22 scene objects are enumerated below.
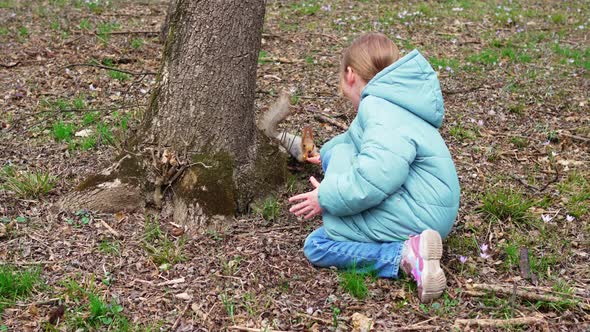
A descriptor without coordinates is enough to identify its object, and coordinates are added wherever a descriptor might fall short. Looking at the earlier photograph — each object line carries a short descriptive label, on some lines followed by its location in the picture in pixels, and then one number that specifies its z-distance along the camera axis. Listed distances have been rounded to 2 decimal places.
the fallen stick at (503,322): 2.82
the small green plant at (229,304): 2.90
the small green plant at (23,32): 7.20
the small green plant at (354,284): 3.05
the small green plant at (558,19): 8.88
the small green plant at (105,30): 6.95
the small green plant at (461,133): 5.05
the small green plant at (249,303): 2.91
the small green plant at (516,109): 5.56
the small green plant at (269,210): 3.76
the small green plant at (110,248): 3.35
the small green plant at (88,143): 4.54
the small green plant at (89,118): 4.96
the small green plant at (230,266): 3.20
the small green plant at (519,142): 4.95
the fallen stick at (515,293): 2.95
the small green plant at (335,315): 2.87
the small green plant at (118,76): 5.90
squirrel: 4.12
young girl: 2.99
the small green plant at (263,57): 6.60
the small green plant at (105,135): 4.58
